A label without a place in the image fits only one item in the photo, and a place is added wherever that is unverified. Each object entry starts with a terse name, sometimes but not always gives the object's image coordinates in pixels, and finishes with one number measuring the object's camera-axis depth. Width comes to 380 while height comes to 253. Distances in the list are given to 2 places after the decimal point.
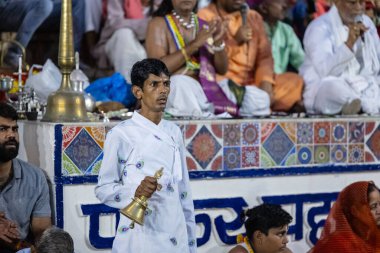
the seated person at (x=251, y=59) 15.57
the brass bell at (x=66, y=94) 11.79
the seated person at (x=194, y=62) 13.70
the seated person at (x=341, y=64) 15.08
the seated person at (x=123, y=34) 15.64
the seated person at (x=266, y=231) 10.86
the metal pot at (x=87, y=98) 13.02
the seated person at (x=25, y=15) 15.16
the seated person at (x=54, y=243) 8.67
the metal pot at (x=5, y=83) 12.73
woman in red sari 11.52
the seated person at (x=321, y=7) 18.11
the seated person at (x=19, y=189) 10.70
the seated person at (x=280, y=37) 16.70
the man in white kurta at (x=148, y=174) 8.99
